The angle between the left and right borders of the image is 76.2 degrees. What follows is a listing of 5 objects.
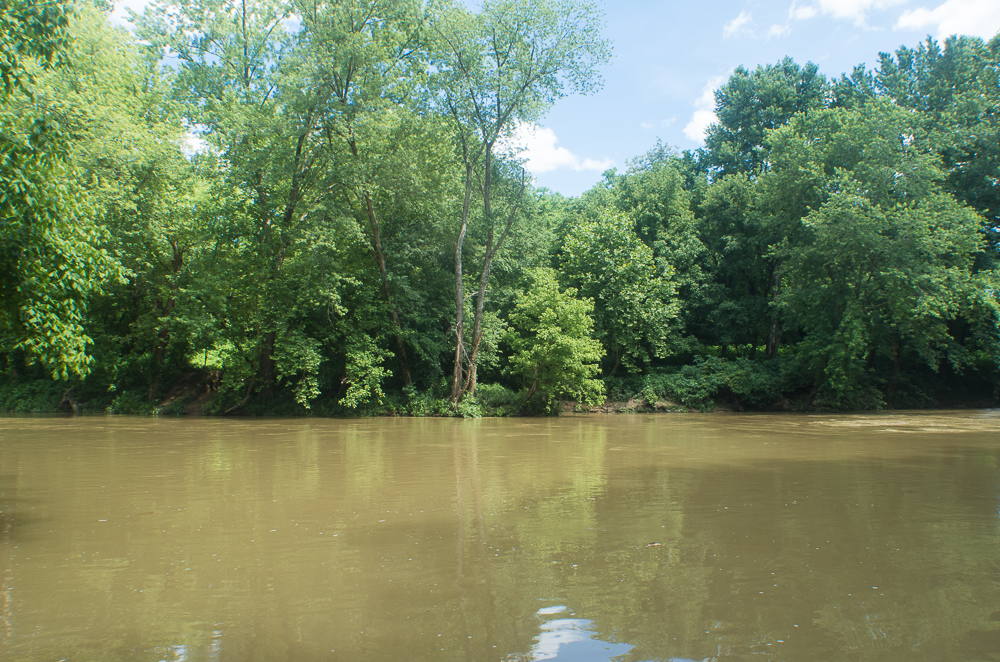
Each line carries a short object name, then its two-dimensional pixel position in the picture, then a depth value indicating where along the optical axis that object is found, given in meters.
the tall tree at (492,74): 24.59
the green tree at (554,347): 24.66
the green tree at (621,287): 29.30
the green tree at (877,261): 24.94
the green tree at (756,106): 36.78
